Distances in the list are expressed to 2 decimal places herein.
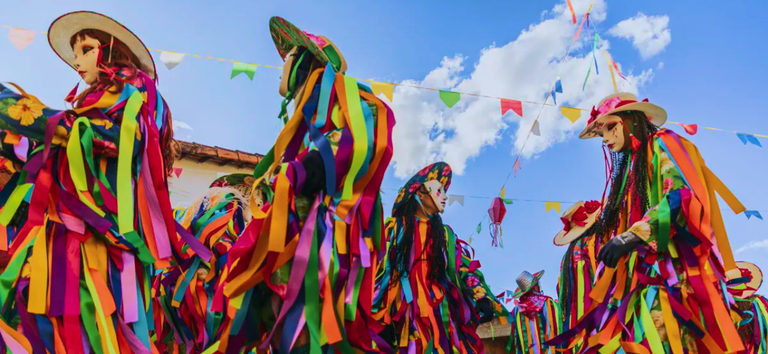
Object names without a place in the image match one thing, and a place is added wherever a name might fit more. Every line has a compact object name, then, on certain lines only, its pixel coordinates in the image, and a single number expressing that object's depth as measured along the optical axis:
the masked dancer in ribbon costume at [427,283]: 4.03
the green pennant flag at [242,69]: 5.05
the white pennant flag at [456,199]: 7.37
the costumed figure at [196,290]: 3.80
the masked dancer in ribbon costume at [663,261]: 2.67
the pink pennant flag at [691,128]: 3.51
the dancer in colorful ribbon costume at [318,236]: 2.09
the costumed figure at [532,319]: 5.30
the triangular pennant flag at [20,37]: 4.92
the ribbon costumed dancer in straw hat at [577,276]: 4.24
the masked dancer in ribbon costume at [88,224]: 2.21
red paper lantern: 7.16
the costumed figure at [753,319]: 5.37
